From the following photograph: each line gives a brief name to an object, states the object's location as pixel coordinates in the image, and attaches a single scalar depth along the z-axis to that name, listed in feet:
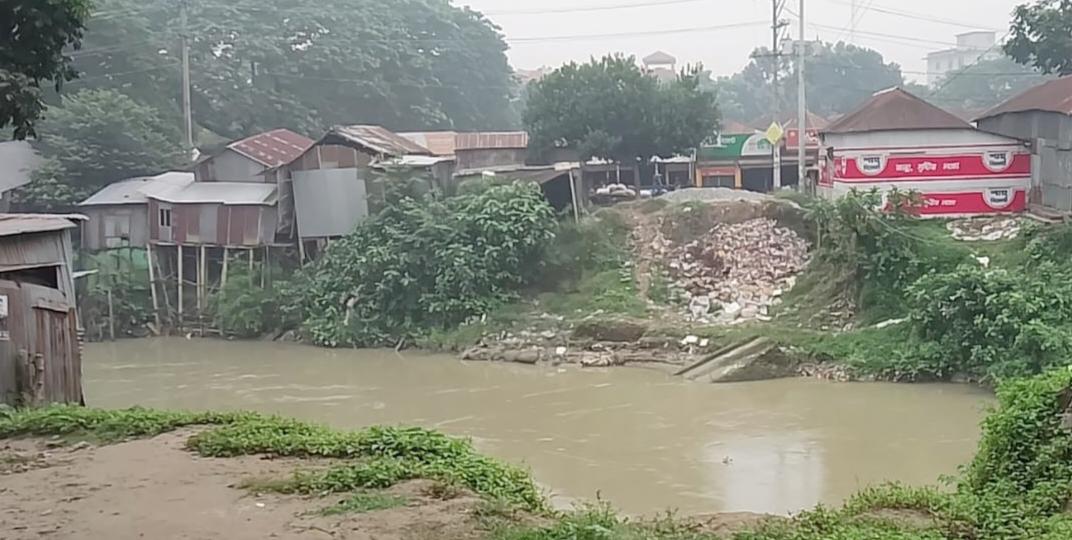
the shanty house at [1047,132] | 68.59
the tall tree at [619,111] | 92.48
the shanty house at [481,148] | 97.30
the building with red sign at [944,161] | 74.74
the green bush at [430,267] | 73.82
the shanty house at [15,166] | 86.17
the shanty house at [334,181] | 79.82
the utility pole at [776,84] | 90.58
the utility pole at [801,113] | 79.15
